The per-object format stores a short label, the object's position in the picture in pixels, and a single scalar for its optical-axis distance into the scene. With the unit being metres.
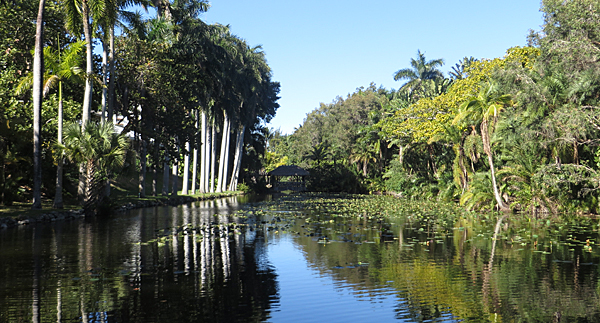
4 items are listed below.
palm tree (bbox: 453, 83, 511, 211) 27.53
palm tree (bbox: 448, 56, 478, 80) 58.94
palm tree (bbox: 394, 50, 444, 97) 66.50
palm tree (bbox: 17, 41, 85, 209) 24.83
